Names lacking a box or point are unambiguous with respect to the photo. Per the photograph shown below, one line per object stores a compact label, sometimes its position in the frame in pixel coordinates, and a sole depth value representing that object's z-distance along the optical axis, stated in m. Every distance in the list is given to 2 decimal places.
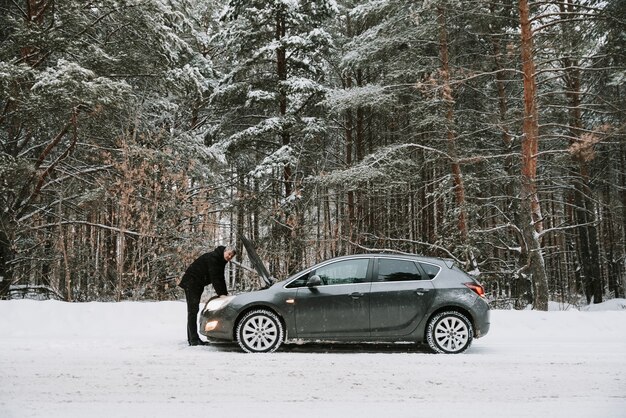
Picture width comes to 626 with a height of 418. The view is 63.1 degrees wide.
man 8.83
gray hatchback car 8.15
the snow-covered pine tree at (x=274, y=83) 18.25
